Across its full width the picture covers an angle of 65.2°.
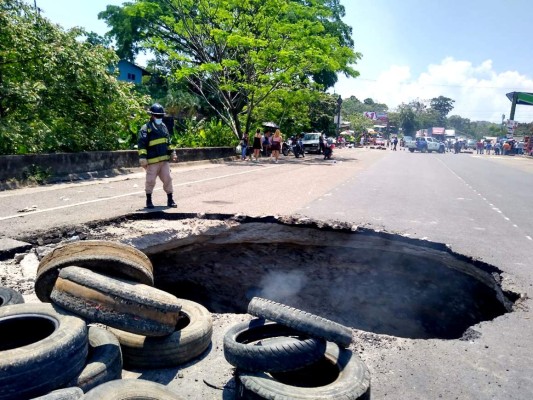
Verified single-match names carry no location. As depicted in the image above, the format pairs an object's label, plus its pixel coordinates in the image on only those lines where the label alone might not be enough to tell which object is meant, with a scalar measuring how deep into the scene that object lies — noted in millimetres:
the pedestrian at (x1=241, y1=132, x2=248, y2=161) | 22688
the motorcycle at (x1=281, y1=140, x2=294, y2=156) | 29114
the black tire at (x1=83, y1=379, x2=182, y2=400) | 2039
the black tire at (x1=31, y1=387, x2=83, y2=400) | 1983
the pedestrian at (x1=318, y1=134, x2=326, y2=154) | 27738
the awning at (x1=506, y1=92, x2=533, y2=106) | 51438
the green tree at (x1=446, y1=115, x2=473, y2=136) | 142725
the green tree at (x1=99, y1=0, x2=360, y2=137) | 21203
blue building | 39238
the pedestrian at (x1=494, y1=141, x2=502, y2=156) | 51206
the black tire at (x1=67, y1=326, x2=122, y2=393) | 2326
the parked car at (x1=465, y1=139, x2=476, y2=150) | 64038
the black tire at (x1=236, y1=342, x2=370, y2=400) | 2225
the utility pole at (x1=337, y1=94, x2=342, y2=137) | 42350
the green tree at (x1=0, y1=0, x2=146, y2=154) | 10906
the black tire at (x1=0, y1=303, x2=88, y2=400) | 2090
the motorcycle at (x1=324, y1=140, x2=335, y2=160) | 27188
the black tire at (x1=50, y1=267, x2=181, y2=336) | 2625
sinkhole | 5488
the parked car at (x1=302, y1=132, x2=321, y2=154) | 31297
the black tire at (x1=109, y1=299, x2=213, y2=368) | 2818
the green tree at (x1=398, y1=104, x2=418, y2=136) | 104438
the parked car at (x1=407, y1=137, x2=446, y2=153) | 48781
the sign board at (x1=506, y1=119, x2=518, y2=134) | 50781
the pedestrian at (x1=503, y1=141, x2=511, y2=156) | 48662
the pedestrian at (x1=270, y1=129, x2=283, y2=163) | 23359
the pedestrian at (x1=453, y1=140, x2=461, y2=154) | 50281
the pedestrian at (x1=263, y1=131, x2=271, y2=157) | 26053
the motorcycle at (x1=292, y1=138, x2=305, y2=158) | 27750
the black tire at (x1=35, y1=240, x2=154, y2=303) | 2988
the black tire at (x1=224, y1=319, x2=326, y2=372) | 2404
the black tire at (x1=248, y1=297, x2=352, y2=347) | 2570
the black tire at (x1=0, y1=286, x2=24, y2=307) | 3075
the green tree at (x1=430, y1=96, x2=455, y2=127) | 131625
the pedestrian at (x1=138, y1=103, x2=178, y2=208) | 7285
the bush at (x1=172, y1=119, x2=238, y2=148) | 21062
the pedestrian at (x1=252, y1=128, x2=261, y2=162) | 22516
